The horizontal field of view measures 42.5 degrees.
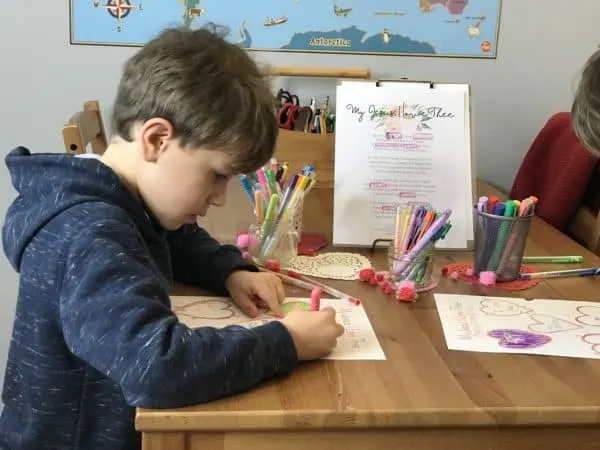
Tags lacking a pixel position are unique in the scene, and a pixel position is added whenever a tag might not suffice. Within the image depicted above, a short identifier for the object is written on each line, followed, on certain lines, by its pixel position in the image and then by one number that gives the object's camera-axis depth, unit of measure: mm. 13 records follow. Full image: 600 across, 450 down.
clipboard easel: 1350
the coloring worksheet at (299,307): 926
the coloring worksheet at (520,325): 958
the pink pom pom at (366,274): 1174
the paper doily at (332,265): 1203
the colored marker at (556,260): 1311
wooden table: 773
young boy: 787
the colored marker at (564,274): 1228
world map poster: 1818
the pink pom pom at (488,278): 1189
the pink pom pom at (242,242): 1301
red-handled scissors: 1741
